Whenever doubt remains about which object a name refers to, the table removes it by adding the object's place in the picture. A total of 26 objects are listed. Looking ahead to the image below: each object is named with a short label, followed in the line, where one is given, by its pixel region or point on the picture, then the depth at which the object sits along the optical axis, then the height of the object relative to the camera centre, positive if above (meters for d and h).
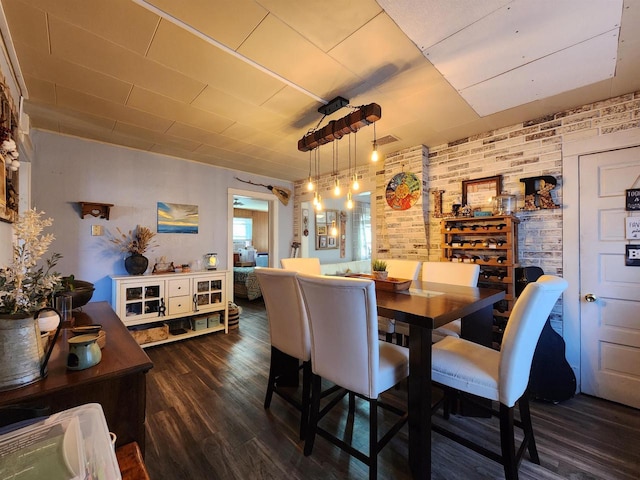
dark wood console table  0.92 -0.51
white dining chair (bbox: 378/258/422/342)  2.71 -0.34
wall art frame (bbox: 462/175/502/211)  2.98 +0.53
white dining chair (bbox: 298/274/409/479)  1.43 -0.59
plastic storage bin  0.56 -0.44
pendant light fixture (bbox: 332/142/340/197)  2.74 +1.18
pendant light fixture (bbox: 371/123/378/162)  2.29 +0.69
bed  5.67 -0.87
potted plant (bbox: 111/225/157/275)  3.46 -0.04
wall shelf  3.24 +0.40
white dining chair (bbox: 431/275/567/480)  1.40 -0.70
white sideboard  3.29 -0.76
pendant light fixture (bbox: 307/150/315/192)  2.77 +0.55
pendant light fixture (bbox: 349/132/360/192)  2.60 +1.17
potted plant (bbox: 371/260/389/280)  2.52 -0.27
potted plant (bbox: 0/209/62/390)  0.90 -0.22
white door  2.27 -0.37
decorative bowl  1.84 -0.35
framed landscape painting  3.87 +0.35
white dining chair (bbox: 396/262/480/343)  2.45 -0.35
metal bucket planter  0.88 -0.35
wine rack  2.64 -0.09
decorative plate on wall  3.51 +0.64
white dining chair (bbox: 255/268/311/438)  1.88 -0.56
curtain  7.86 +0.26
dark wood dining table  1.46 -0.58
